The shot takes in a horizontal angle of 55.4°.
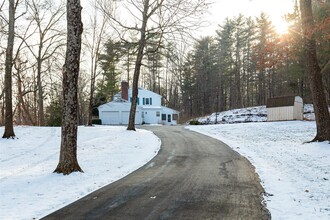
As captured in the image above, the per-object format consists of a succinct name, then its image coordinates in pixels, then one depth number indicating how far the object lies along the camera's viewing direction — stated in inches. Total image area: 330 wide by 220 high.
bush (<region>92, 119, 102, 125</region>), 1800.0
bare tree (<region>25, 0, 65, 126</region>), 1135.6
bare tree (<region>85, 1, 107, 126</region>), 1291.8
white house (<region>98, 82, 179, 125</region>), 1812.3
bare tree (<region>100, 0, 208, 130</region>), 832.1
